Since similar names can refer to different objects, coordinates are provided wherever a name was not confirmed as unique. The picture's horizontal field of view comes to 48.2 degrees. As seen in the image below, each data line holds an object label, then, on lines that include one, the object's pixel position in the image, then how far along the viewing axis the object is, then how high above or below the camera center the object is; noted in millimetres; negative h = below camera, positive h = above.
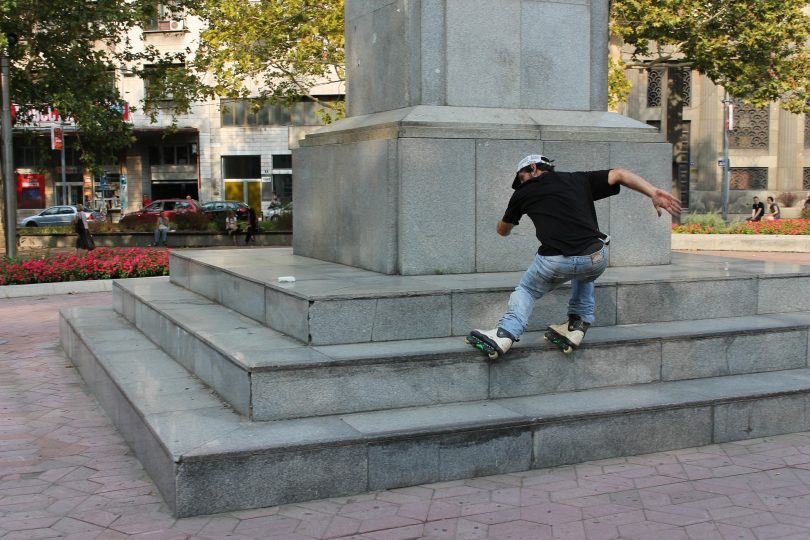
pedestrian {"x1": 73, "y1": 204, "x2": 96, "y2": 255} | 24516 -1125
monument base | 5285 -1370
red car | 35562 -755
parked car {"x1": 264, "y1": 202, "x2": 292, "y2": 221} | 39969 -903
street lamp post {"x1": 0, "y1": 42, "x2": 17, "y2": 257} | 19203 +559
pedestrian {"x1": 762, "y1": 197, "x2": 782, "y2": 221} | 30953 -848
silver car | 42250 -1201
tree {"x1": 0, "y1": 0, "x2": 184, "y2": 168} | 19766 +3059
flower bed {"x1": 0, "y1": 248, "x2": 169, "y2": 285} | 16719 -1426
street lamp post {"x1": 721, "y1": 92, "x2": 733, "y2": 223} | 38375 +2415
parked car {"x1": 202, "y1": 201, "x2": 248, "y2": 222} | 35500 -704
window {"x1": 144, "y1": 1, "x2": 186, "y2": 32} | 47719 +8741
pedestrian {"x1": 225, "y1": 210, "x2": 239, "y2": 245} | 28406 -1143
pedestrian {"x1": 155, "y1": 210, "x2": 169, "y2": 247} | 27938 -1203
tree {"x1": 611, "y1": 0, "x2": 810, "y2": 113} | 24984 +4264
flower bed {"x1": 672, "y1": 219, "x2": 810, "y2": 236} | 25008 -1166
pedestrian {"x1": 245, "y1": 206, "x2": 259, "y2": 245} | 27938 -1129
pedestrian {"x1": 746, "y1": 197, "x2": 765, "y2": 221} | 31172 -841
